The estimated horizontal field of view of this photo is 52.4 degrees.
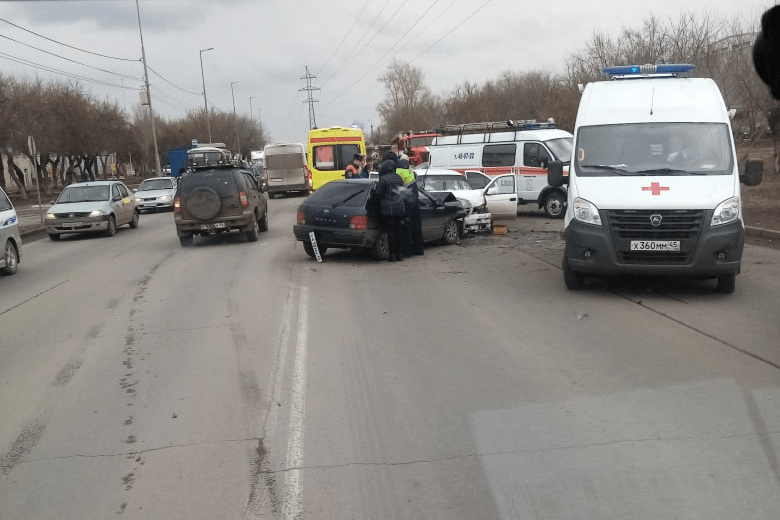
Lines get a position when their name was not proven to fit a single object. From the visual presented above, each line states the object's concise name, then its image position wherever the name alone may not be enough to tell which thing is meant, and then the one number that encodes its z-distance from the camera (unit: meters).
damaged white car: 18.06
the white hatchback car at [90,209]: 22.16
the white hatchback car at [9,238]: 14.52
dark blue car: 13.80
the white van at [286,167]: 39.66
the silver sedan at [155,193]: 34.31
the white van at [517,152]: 22.39
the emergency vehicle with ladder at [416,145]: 41.15
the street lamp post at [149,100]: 49.44
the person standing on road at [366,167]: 18.67
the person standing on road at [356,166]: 18.30
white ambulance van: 9.37
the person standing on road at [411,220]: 14.22
